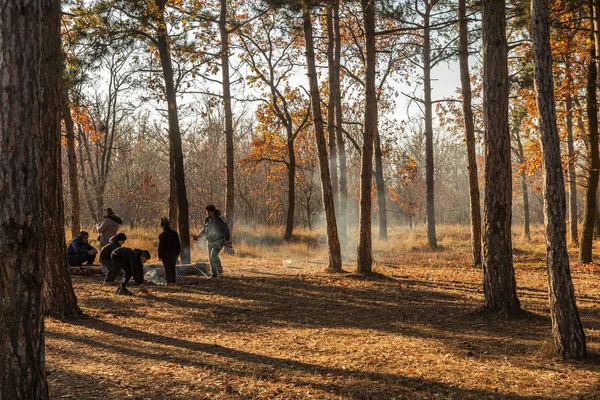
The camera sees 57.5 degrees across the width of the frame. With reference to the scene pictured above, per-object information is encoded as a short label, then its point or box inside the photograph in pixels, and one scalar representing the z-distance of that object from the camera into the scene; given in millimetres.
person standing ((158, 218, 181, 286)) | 12492
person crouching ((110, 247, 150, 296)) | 11992
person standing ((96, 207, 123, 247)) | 14266
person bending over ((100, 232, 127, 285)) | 12398
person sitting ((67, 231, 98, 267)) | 14550
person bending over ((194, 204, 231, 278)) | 13695
